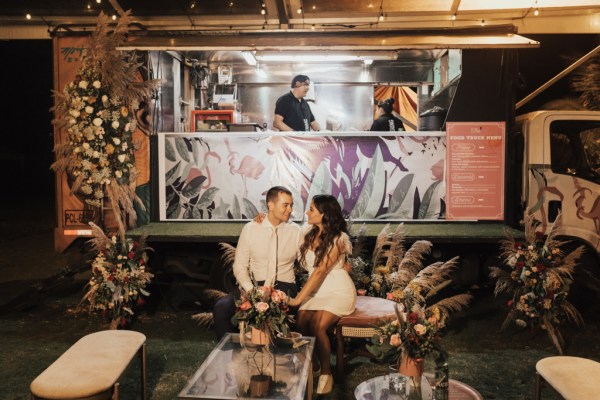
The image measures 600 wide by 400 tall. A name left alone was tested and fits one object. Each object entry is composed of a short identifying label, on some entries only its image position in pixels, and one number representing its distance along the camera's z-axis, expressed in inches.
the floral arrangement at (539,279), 211.2
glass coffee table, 136.6
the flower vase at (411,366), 142.0
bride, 178.5
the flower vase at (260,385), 137.9
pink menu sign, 261.0
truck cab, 250.2
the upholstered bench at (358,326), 178.5
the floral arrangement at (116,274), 223.0
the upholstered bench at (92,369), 123.1
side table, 140.2
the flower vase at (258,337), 159.3
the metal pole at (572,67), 274.1
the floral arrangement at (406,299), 142.4
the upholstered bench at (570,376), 123.6
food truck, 243.4
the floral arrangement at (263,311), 153.5
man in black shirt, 311.0
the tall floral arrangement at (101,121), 227.9
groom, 198.8
